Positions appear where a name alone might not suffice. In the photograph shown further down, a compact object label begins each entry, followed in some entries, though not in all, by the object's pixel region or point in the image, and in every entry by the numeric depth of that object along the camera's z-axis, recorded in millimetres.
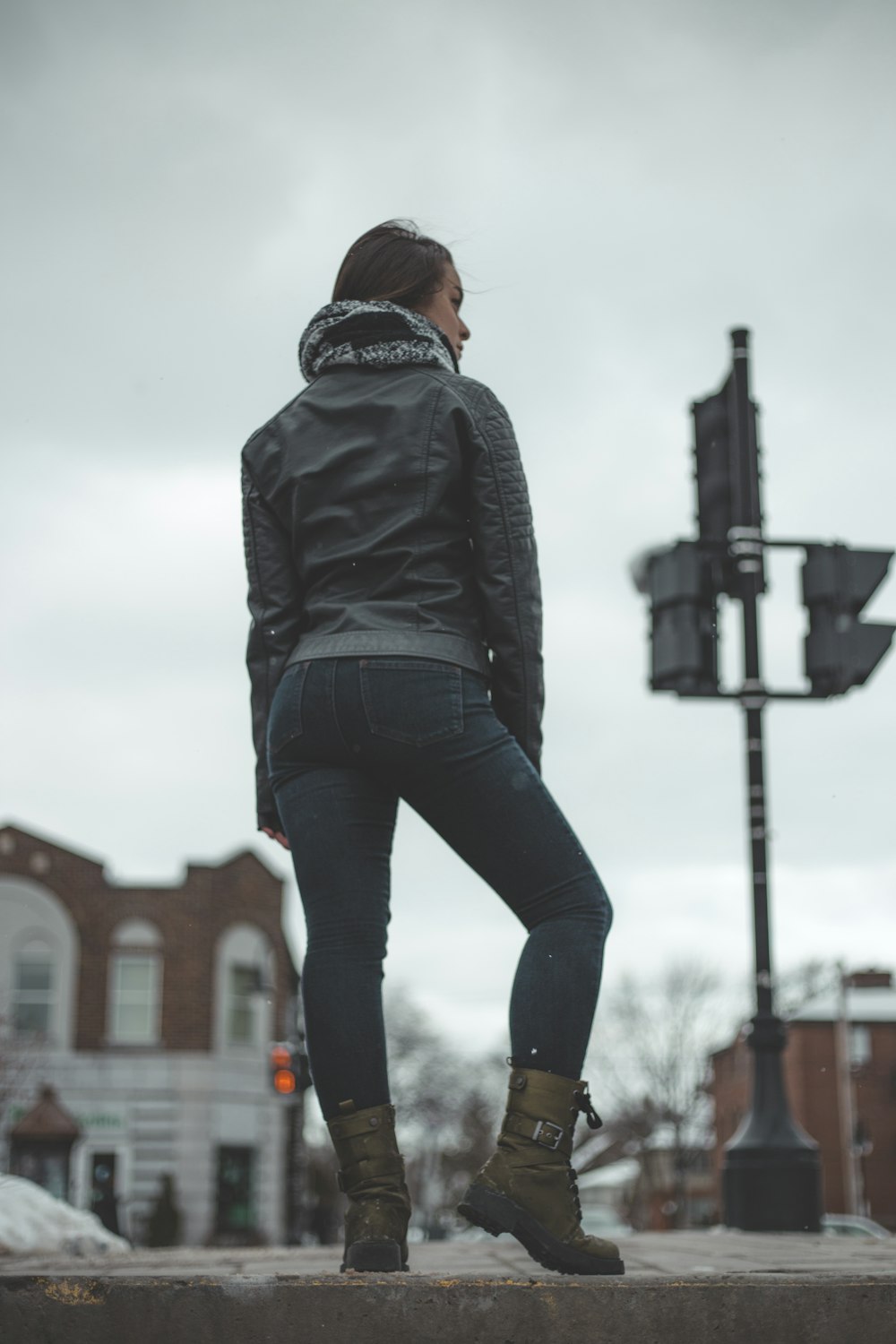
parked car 25303
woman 2715
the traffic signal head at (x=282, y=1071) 18406
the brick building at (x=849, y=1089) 60188
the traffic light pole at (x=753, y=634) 7742
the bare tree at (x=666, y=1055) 58062
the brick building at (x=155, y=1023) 35000
